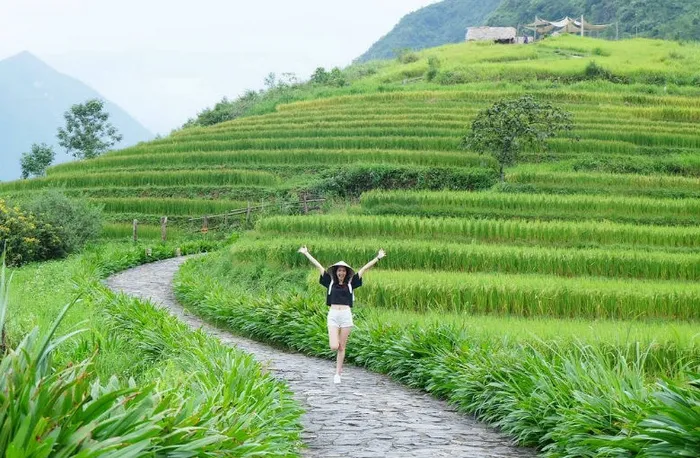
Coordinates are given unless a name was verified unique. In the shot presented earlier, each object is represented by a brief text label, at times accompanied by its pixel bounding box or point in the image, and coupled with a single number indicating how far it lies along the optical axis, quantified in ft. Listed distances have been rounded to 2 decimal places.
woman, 37.47
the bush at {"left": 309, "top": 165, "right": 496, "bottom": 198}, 115.96
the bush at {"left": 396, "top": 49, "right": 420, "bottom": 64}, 267.59
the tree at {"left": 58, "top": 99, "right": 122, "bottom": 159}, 216.74
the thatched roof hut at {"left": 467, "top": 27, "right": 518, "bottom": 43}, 288.30
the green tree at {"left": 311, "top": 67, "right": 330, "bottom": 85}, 244.09
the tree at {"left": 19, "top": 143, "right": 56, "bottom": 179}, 204.03
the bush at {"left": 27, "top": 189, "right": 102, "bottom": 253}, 101.71
